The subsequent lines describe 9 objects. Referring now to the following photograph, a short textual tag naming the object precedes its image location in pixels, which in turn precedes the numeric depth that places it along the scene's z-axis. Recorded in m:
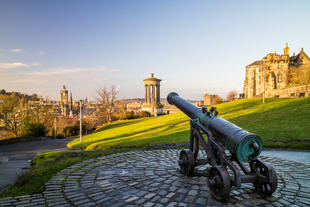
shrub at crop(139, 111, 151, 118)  39.94
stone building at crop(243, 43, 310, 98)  47.28
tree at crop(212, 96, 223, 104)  46.07
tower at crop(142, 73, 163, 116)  44.53
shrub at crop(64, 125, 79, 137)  27.84
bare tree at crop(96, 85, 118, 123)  41.28
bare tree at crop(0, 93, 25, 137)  26.14
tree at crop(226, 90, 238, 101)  57.73
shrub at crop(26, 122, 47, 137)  22.67
